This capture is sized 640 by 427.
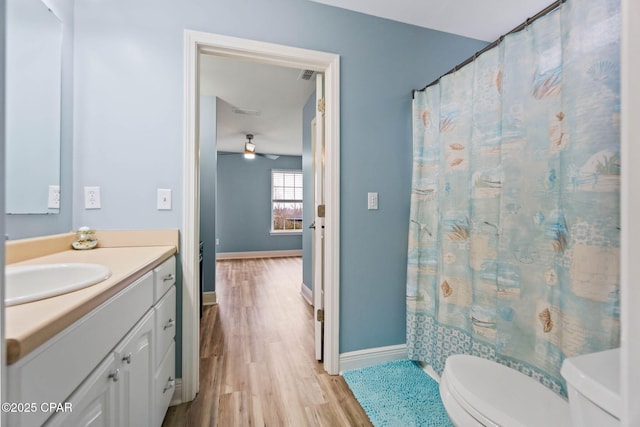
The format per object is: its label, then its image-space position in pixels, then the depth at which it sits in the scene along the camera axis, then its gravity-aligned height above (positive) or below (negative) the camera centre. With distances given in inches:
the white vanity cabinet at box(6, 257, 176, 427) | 18.7 -15.8
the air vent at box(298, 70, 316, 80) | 95.5 +50.6
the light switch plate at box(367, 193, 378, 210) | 70.9 +3.1
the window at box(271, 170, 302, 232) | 251.1 +11.0
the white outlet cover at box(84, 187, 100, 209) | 55.3 +2.6
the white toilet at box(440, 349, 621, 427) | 24.5 -23.5
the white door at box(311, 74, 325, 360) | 72.4 -3.8
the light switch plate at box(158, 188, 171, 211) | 58.0 +2.5
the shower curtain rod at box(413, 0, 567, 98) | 40.6 +32.0
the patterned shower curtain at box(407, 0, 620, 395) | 35.0 +2.4
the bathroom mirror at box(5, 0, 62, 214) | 42.3 +18.0
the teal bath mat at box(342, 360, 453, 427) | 52.7 -40.7
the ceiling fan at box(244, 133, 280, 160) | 176.2 +42.4
